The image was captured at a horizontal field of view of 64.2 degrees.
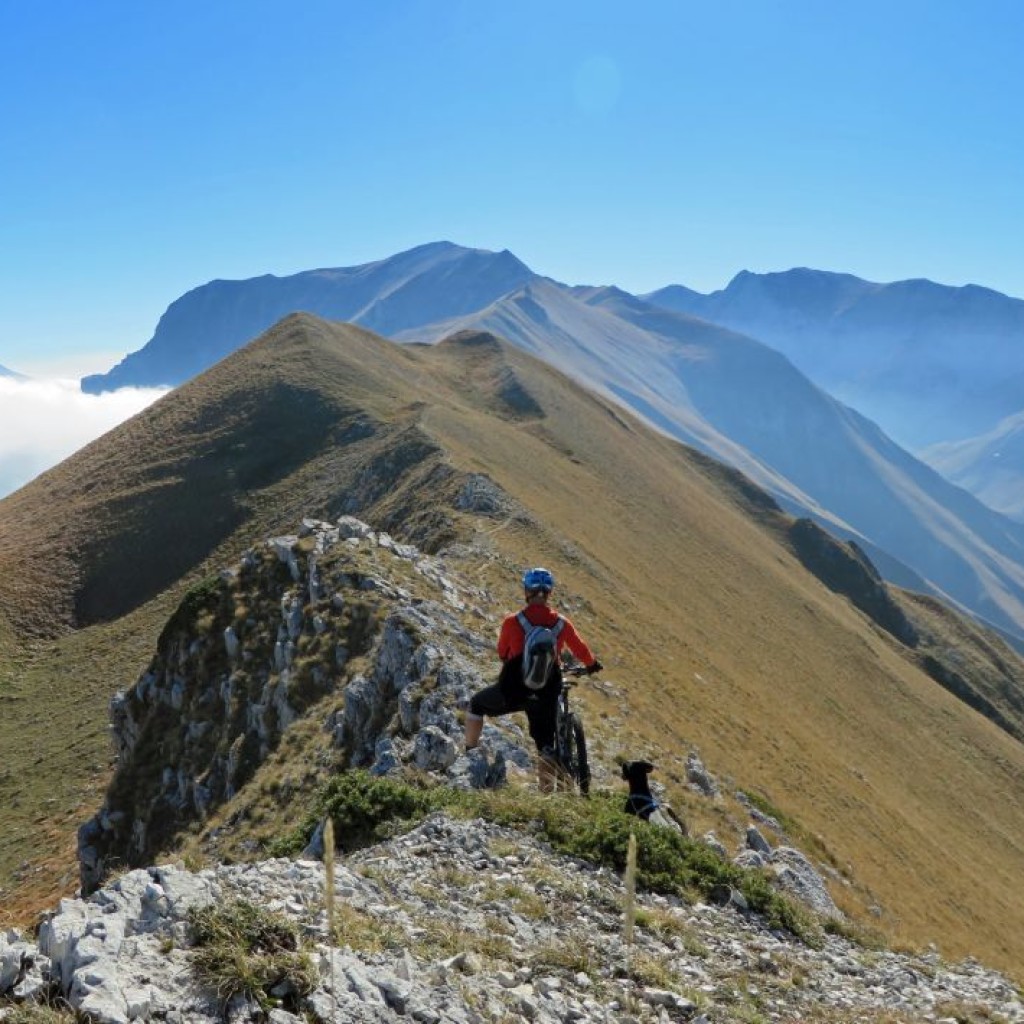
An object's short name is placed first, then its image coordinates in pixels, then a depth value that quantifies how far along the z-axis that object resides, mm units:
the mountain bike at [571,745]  14453
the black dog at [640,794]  13188
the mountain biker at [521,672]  13781
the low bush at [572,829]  11891
